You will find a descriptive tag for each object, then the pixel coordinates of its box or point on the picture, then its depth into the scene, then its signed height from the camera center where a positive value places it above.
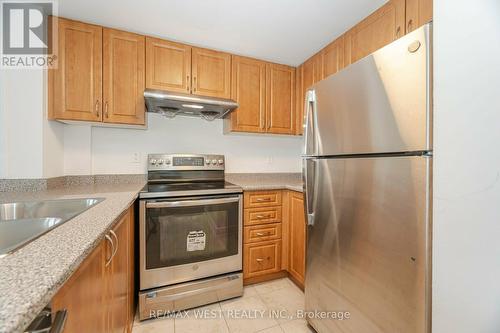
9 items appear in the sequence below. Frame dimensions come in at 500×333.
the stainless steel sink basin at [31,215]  0.93 -0.27
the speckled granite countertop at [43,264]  0.35 -0.23
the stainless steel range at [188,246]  1.58 -0.66
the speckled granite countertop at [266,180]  2.02 -0.19
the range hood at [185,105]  1.72 +0.52
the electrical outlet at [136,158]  2.11 +0.05
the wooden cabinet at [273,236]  1.96 -0.69
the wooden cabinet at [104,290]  0.56 -0.44
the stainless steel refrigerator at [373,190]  0.85 -0.13
